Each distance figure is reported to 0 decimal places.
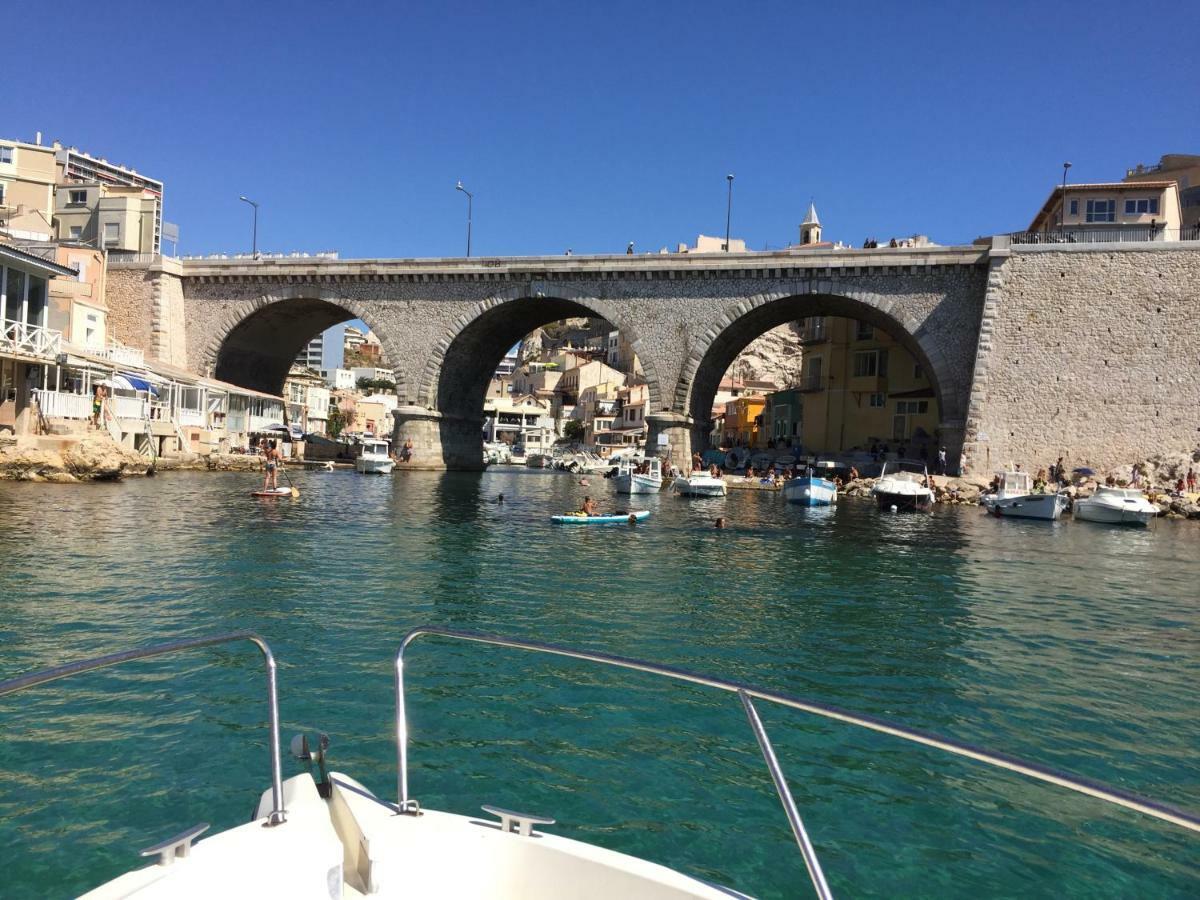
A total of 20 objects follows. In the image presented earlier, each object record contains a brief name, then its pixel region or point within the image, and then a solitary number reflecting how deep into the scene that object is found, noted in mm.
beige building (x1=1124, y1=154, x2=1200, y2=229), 59875
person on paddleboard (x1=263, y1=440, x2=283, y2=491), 28062
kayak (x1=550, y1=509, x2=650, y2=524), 24500
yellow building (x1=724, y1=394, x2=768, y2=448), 70125
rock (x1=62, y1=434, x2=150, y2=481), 28734
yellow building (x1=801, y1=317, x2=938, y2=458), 50500
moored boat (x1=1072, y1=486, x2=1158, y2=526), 29672
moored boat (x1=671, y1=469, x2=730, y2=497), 36875
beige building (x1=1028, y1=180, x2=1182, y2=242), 44375
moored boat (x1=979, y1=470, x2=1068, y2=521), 30797
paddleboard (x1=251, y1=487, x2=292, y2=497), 27547
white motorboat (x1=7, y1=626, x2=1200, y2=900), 3195
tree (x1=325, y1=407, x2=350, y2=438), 81875
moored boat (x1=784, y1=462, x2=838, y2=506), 34250
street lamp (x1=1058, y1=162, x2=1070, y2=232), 45781
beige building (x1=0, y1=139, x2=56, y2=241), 49438
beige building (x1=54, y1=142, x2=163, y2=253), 52156
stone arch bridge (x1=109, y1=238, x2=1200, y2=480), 35219
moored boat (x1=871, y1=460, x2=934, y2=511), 32969
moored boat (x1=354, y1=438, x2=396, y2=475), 44094
